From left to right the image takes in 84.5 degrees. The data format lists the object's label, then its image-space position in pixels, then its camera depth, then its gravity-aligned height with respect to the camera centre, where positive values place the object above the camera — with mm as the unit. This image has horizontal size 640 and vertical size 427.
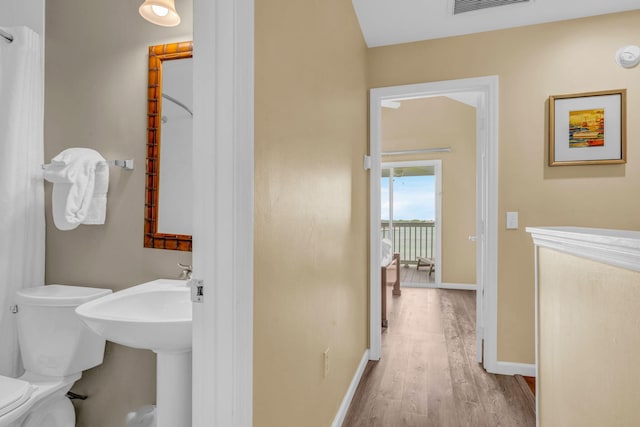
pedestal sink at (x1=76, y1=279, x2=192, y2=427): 1102 -386
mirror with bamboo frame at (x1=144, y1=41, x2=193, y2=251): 1687 +322
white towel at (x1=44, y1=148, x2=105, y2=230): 1638 +142
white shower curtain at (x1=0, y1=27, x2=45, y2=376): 1754 +216
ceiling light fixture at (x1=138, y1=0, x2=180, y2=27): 1474 +866
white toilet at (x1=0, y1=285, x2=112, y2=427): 1604 -620
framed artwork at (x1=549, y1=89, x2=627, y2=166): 2353 +606
